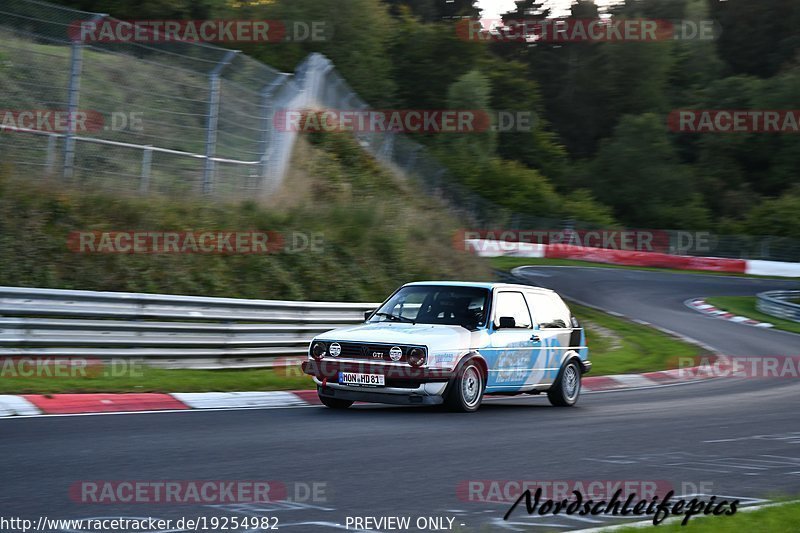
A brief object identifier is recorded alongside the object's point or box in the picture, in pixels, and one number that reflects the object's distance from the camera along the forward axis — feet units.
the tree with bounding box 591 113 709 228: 230.27
